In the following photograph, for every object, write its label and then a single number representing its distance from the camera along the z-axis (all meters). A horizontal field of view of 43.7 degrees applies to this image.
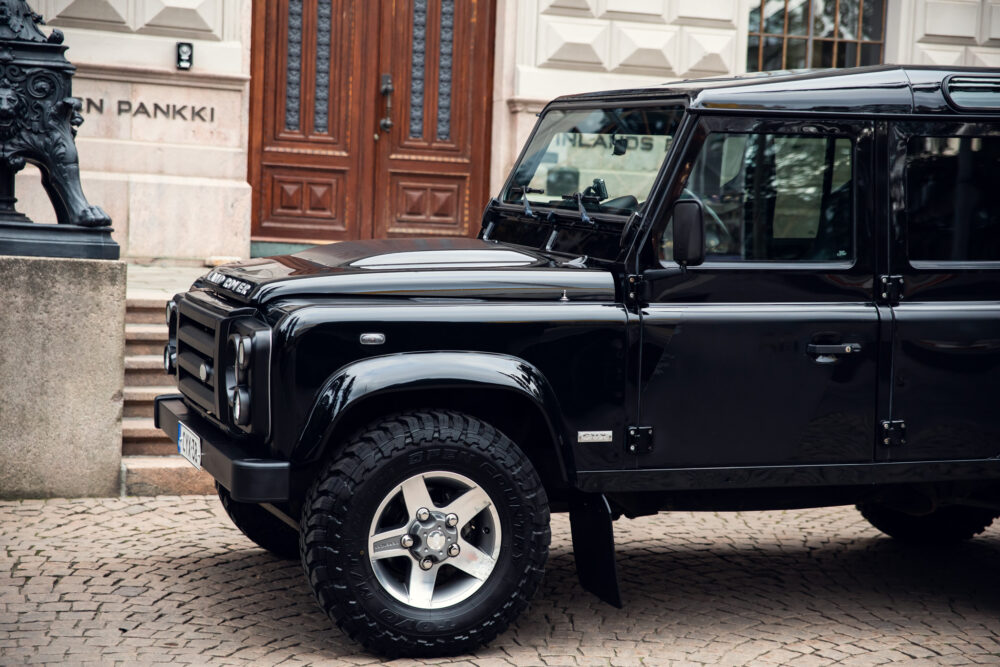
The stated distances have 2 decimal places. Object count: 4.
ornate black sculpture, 6.49
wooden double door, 10.86
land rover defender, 4.16
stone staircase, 6.55
